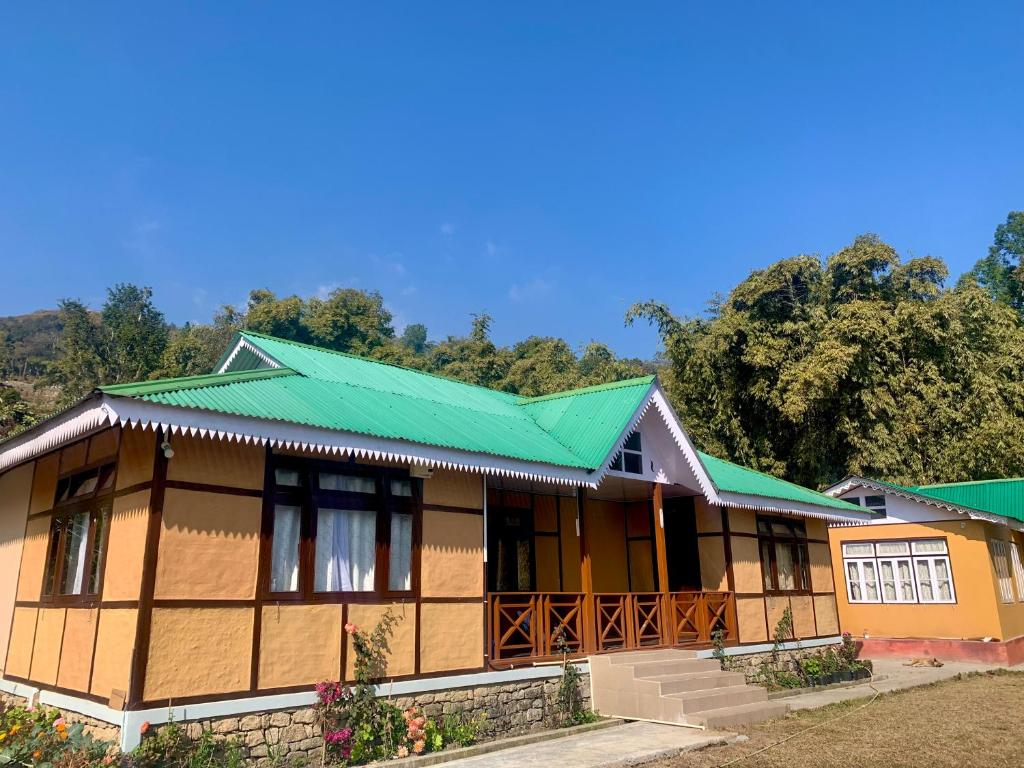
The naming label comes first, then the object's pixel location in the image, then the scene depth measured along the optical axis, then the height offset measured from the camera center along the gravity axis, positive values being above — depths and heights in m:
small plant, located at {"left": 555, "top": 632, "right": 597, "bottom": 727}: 10.97 -1.66
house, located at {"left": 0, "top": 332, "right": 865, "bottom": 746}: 7.62 +0.67
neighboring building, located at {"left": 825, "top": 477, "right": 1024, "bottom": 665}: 19.47 +0.20
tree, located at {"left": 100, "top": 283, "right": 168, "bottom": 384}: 45.78 +16.02
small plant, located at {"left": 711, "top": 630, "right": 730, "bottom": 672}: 13.73 -1.24
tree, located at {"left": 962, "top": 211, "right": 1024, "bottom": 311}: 46.38 +20.04
